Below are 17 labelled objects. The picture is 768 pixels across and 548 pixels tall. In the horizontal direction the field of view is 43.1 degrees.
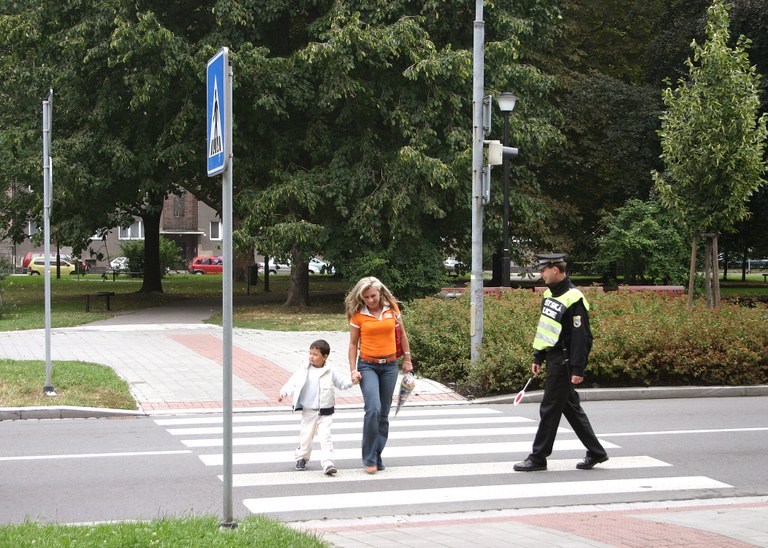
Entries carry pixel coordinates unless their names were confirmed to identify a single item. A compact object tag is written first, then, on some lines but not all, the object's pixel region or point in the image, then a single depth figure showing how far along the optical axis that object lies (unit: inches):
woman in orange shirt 344.5
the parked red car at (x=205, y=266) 2989.7
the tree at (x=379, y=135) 1056.8
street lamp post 901.2
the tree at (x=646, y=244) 1157.1
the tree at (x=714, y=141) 785.6
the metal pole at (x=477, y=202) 575.8
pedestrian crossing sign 220.7
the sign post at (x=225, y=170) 220.5
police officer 337.1
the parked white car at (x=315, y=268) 3002.0
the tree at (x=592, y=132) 1424.7
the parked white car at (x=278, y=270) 3088.1
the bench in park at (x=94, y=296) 1113.4
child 349.7
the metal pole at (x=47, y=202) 495.8
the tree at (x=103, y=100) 1060.5
